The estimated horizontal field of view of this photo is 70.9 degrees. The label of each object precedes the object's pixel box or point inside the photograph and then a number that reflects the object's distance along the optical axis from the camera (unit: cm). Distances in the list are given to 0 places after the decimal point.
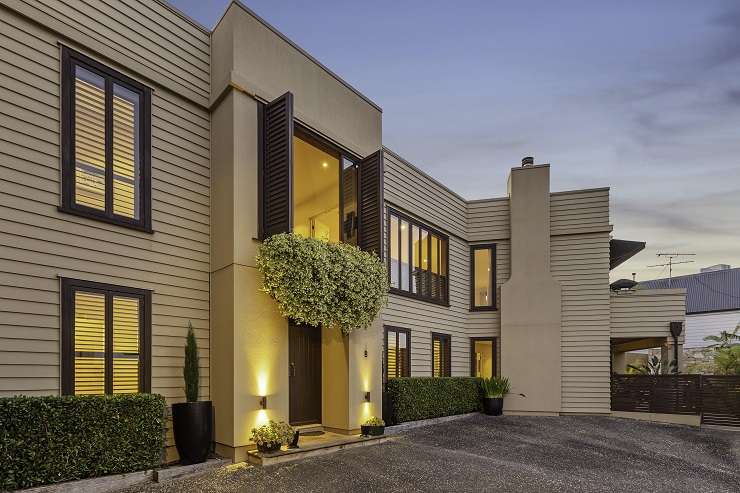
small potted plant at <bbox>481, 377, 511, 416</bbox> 1323
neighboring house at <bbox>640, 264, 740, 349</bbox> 2670
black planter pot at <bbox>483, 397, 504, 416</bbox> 1321
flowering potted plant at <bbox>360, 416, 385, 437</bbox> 875
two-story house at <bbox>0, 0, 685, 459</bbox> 564
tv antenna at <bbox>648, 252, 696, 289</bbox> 2941
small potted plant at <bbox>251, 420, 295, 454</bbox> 683
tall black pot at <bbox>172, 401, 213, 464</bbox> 641
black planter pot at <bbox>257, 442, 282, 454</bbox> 682
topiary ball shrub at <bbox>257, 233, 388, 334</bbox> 723
